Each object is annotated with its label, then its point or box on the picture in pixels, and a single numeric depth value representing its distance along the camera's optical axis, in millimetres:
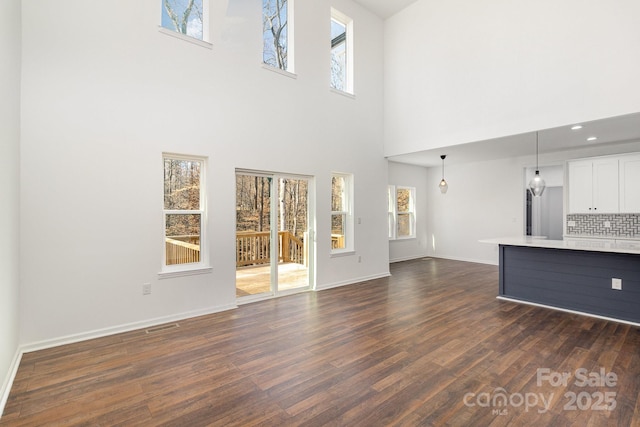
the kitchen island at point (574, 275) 3801
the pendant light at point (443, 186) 6832
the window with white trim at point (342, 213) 5804
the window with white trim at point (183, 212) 3943
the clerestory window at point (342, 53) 5918
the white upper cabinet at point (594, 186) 5539
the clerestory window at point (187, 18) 3965
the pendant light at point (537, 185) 4746
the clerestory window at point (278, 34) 4918
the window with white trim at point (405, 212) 8383
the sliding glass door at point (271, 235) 4719
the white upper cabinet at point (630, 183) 5273
